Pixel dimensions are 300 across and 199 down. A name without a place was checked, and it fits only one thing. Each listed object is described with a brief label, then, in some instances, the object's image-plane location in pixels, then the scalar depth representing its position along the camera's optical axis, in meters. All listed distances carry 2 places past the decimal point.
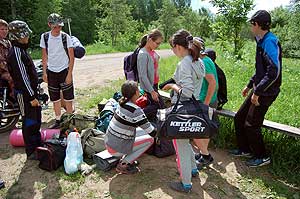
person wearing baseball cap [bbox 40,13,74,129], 4.80
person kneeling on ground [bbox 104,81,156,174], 3.54
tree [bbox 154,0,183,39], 39.41
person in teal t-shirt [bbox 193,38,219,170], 3.80
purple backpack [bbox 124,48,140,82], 4.46
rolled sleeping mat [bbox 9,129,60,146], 4.55
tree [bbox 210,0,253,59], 14.16
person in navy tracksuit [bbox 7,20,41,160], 3.71
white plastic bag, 3.85
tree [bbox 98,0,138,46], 24.16
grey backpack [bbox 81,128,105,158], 4.18
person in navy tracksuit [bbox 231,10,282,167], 3.57
